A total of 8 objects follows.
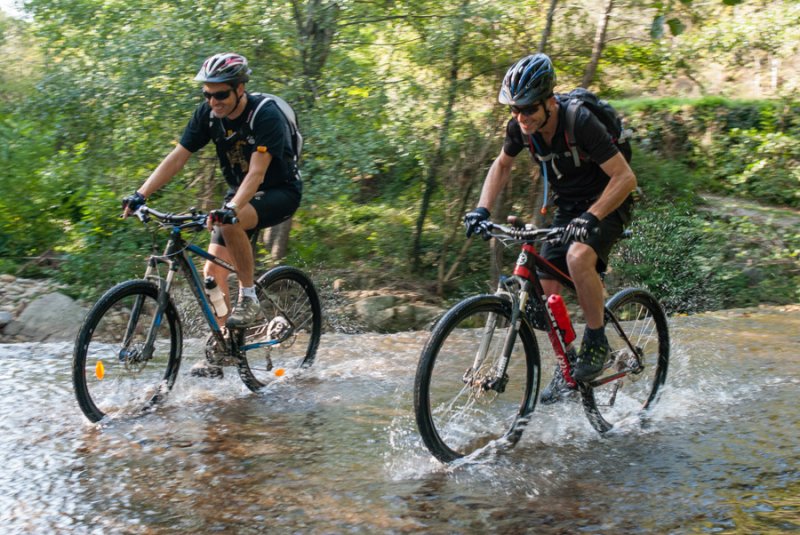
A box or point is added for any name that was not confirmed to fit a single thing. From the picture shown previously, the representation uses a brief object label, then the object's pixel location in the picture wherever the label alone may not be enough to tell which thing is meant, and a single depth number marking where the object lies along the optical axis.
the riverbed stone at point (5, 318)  9.44
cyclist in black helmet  4.62
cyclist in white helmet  5.54
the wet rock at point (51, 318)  9.34
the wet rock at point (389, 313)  9.98
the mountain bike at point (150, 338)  5.04
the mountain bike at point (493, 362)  4.41
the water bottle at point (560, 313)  4.89
